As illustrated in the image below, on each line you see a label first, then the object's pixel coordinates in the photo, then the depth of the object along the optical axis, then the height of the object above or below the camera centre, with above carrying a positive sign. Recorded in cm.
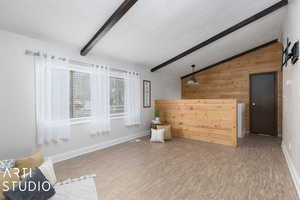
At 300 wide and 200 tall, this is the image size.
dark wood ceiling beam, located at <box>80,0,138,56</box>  224 +124
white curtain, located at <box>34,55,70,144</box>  269 +0
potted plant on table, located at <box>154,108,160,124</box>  482 -55
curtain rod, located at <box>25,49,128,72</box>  261 +78
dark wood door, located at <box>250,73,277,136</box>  479 -18
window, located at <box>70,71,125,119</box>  326 +9
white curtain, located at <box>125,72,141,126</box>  432 +0
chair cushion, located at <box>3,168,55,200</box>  124 -76
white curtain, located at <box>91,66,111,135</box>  352 -2
